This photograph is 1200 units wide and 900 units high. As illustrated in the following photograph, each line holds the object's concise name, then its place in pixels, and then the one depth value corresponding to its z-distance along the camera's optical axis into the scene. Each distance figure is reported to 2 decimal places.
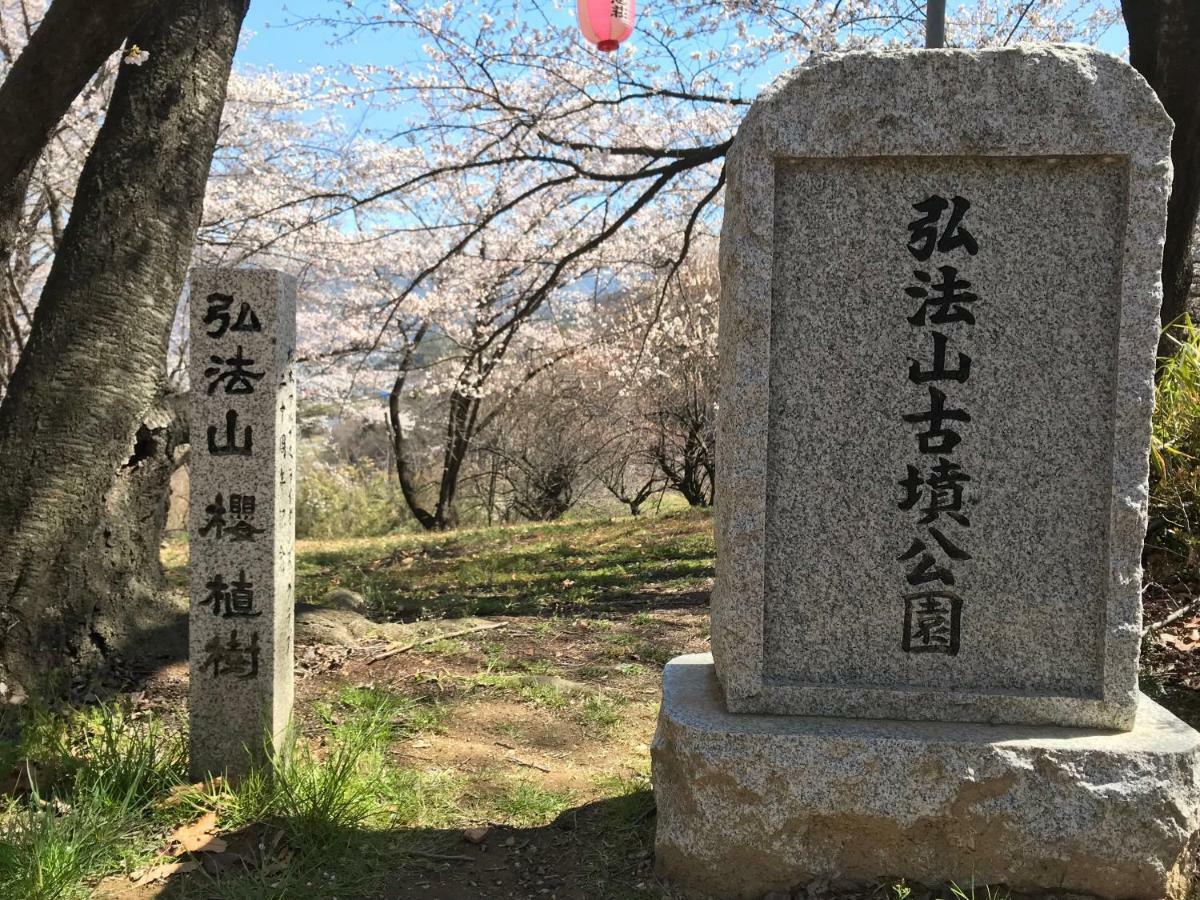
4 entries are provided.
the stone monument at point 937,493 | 2.58
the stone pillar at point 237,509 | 3.17
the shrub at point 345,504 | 14.55
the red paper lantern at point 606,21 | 5.09
